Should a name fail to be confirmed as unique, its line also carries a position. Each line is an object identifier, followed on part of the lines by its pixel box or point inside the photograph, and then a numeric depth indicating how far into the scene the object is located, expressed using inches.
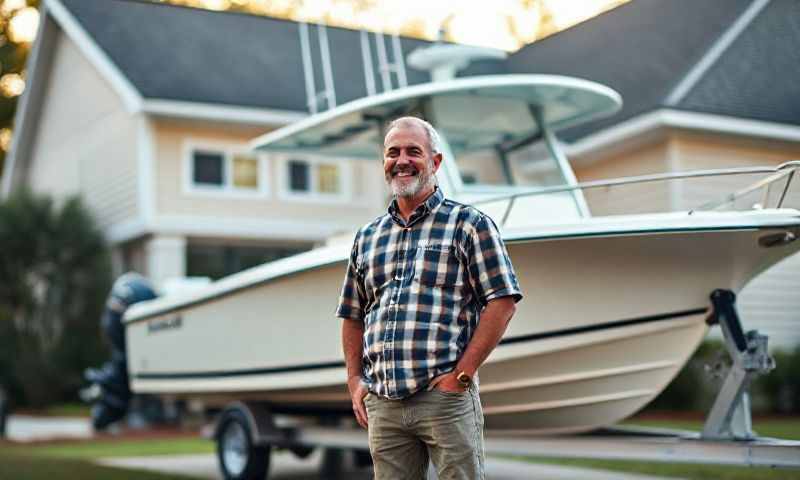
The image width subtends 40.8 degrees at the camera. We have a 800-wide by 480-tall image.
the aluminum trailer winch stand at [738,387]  222.1
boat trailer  210.1
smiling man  138.7
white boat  231.8
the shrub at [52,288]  721.6
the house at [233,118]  479.8
